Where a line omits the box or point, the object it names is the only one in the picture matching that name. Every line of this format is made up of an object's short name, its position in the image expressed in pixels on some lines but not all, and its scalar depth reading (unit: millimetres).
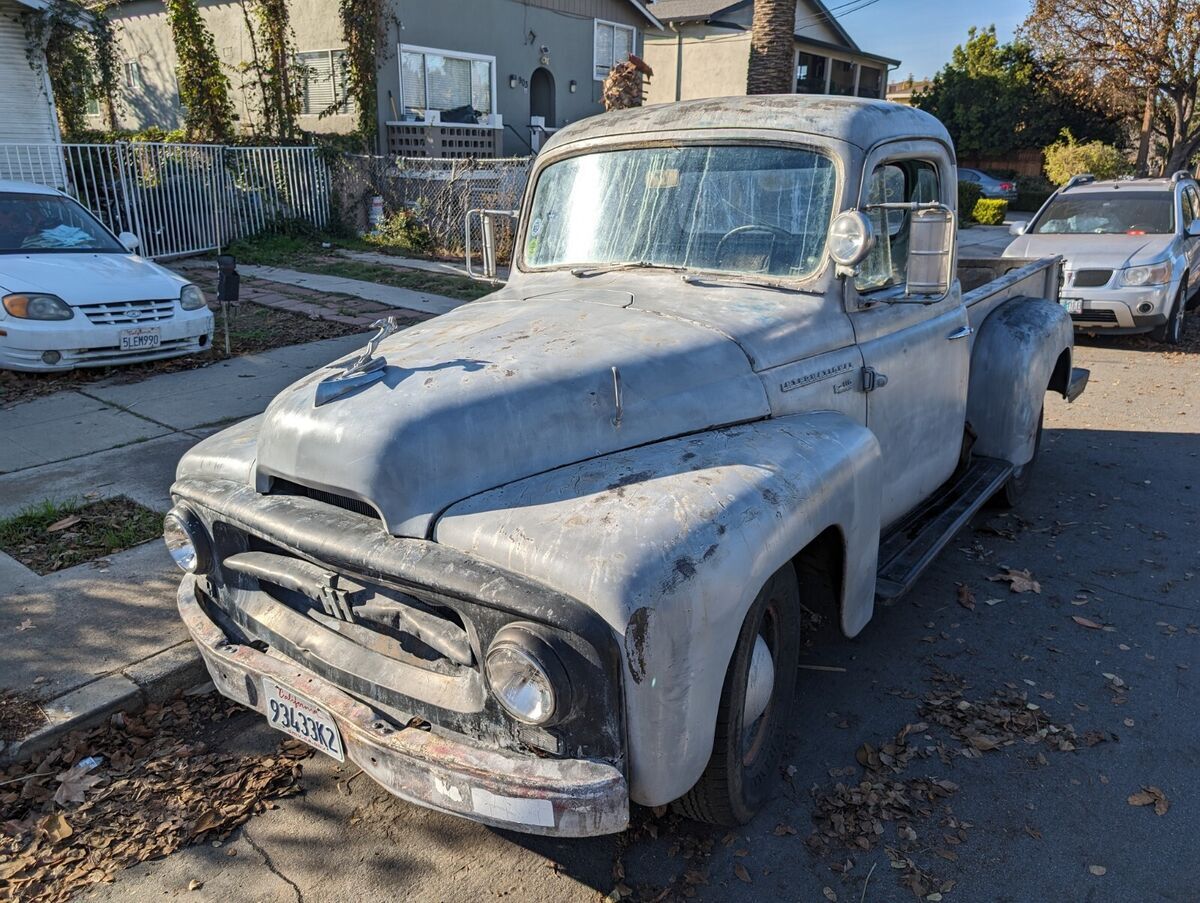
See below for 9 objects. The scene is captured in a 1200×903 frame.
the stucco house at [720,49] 28062
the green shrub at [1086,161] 25250
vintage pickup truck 2207
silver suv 9969
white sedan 7461
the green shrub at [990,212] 22938
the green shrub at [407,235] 15492
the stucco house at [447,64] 18750
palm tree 13461
